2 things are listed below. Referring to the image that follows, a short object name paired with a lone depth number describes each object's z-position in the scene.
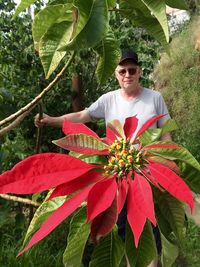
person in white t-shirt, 2.13
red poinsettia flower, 0.65
